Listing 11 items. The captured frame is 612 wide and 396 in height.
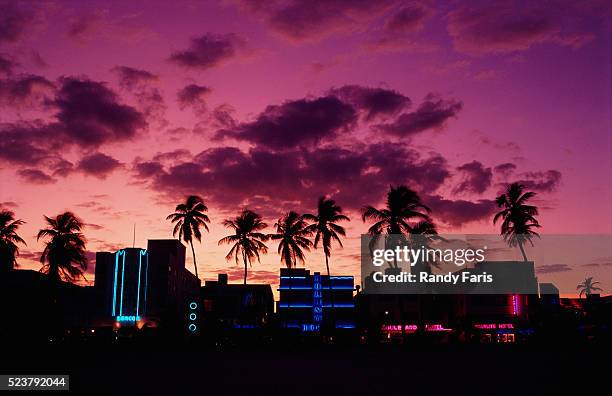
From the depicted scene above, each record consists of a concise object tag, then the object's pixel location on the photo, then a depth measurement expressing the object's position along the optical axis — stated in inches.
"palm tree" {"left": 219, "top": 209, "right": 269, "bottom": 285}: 3016.7
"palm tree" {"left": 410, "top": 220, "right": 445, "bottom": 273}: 2671.5
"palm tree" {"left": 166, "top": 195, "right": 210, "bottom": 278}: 2972.4
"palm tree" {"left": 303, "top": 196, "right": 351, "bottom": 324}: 2712.6
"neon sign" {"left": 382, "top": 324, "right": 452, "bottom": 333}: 3161.9
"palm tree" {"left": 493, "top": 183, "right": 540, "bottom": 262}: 2659.9
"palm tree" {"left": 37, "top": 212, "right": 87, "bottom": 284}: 2539.4
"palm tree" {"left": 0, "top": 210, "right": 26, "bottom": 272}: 2484.0
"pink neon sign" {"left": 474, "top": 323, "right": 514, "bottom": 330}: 3068.4
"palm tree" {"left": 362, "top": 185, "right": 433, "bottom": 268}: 2546.8
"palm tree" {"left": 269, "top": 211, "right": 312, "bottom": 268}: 2886.3
